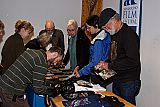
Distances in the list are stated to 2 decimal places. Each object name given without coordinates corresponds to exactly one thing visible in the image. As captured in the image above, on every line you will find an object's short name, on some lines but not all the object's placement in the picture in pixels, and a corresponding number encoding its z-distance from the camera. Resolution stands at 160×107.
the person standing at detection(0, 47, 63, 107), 1.83
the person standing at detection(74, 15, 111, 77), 2.39
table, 1.89
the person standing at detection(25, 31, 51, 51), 2.43
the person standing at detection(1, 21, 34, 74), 2.60
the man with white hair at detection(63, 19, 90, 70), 3.04
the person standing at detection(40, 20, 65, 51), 3.74
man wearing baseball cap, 2.14
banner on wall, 2.88
